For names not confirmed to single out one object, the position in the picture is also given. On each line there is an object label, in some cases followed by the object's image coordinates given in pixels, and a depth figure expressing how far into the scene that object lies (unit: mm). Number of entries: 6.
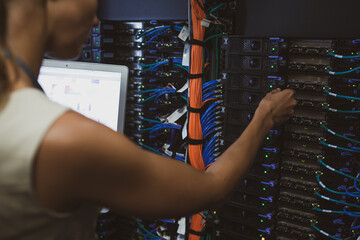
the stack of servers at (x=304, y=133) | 1504
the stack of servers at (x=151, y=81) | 2010
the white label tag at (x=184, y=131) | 1830
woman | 621
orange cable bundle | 1708
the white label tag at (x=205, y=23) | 1705
